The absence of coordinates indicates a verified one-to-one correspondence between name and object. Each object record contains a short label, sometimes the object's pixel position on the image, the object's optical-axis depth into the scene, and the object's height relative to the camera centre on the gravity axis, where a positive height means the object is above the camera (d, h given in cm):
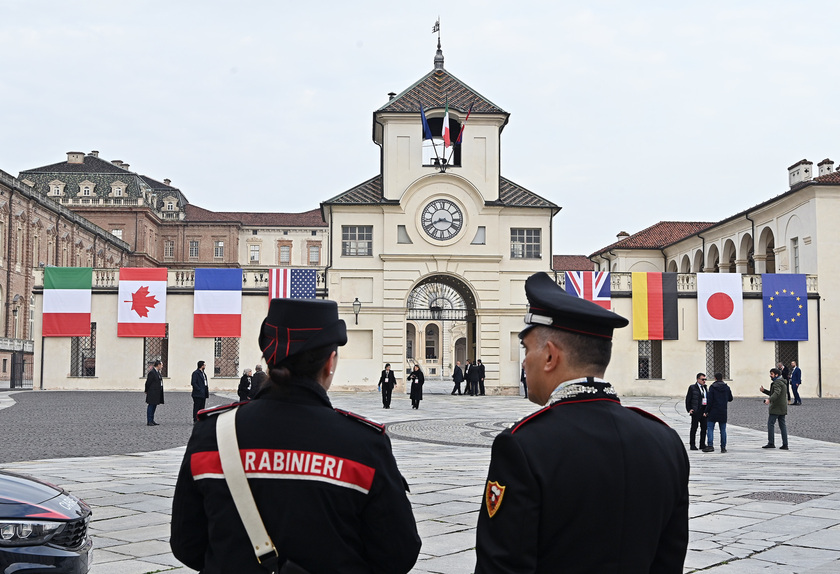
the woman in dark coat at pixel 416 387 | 2736 -196
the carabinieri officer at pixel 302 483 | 266 -51
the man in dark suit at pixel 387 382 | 2675 -175
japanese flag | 3609 +96
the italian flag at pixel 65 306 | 3559 +96
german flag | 3631 +93
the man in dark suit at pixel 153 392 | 1953 -150
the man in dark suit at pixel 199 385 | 1919 -132
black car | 490 -125
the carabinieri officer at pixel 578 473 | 226 -41
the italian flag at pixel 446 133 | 3569 +842
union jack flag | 3566 +184
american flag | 3566 +201
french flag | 3622 +96
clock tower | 3644 +409
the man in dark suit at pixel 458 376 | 3619 -211
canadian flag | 3591 +105
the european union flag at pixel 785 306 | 3609 +92
